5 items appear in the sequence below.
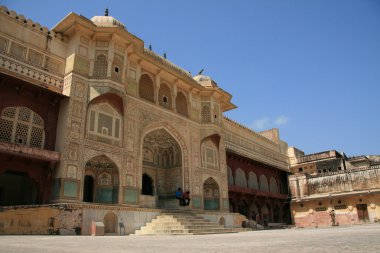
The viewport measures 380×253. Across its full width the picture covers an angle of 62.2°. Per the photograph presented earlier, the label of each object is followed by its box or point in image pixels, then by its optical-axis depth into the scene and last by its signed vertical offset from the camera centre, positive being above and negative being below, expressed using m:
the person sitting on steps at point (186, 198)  16.59 +0.98
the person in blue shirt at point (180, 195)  16.52 +1.13
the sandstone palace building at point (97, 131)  11.68 +3.96
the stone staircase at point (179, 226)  12.27 -0.33
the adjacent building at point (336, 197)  26.06 +1.48
